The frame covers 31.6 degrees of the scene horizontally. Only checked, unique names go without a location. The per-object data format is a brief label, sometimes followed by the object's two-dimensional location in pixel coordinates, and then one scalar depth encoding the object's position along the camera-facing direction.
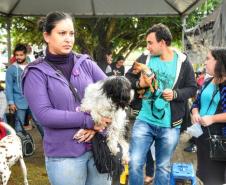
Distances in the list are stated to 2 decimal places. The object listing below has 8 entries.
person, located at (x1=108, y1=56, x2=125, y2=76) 11.78
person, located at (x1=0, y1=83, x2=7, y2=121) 5.99
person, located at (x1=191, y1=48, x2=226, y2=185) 3.70
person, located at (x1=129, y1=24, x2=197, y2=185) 4.20
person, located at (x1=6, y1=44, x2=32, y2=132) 6.66
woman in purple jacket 2.43
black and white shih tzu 2.37
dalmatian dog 4.42
